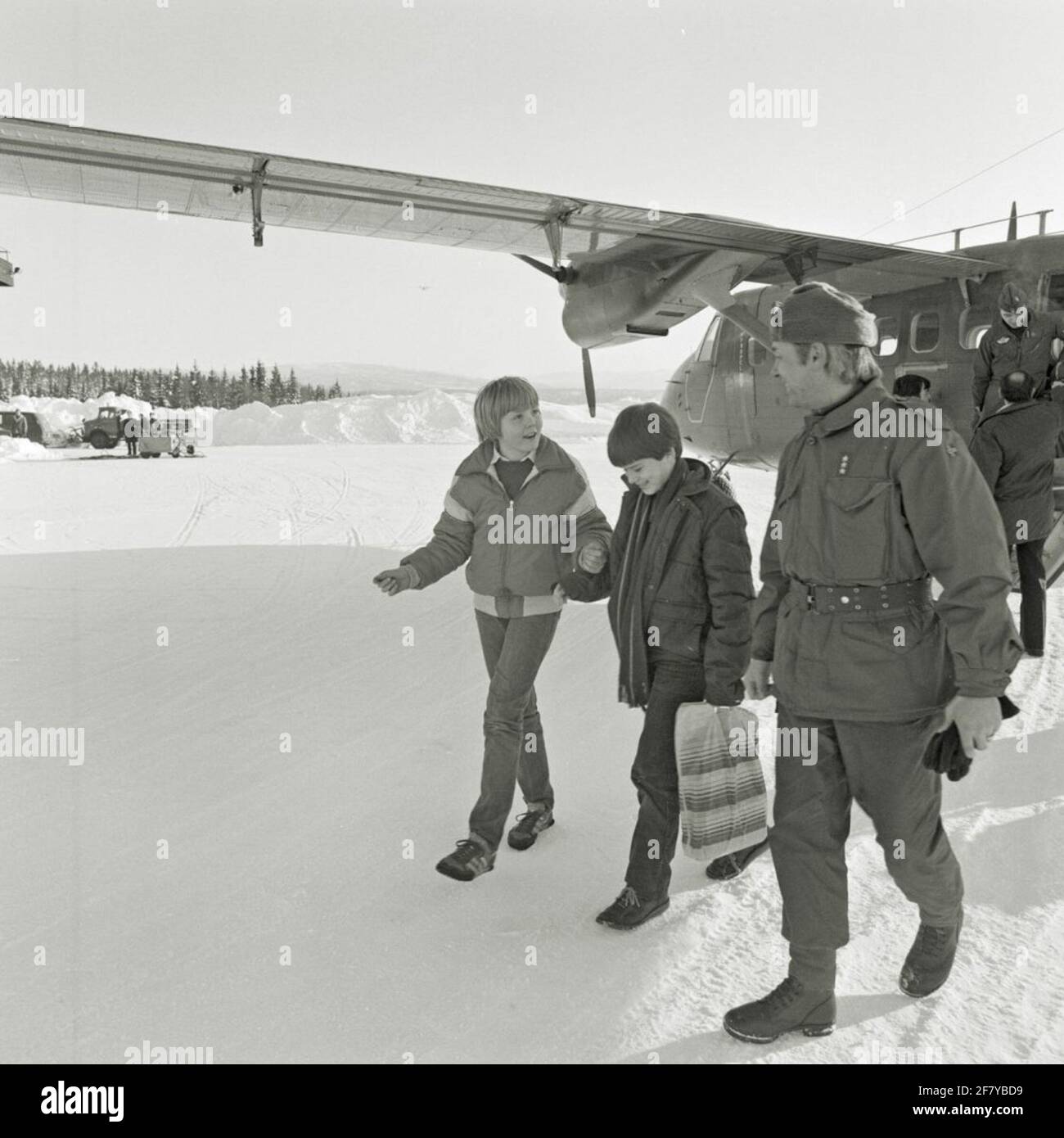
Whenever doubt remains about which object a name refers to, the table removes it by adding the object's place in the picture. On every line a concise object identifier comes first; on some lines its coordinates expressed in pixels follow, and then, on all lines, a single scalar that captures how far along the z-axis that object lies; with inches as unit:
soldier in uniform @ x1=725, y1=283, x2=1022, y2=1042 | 105.3
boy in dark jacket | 133.6
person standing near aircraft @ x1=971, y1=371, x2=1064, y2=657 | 234.8
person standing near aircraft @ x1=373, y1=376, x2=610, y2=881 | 156.5
